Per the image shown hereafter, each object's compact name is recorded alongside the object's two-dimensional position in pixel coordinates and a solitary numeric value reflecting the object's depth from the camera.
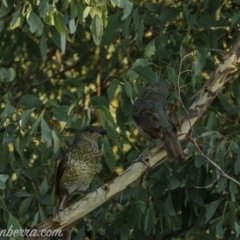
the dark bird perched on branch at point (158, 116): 14.59
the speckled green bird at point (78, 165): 16.42
